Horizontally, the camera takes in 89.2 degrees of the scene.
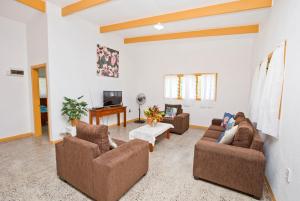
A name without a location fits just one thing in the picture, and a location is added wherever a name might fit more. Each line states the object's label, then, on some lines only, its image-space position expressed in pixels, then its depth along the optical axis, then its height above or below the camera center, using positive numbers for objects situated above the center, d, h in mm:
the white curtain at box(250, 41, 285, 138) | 1890 -95
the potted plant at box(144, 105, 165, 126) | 3686 -633
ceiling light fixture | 3679 +1547
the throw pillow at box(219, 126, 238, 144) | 2209 -691
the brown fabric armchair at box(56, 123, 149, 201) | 1661 -937
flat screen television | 4867 -300
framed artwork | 4793 +913
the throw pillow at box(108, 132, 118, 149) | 2094 -768
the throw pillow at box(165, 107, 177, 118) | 4976 -753
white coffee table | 3203 -956
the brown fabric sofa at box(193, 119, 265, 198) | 1861 -951
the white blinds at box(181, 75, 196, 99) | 5443 +79
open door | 3961 -329
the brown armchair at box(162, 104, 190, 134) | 4445 -974
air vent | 3712 +407
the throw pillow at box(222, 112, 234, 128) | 3596 -714
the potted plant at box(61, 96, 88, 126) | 3670 -500
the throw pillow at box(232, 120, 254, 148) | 2078 -644
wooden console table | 4336 -696
